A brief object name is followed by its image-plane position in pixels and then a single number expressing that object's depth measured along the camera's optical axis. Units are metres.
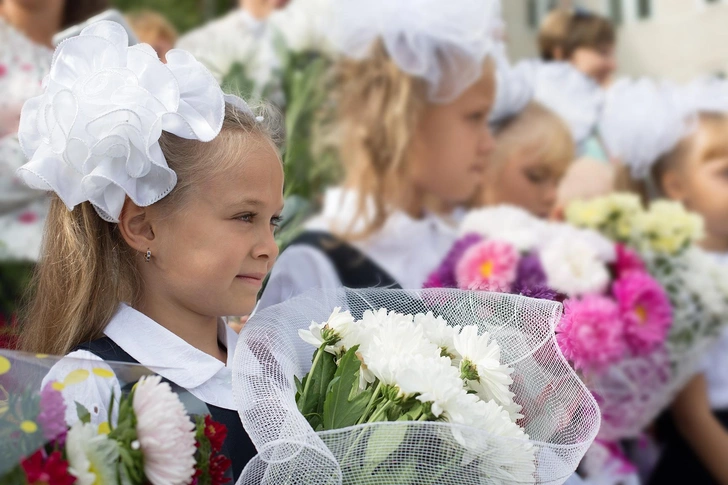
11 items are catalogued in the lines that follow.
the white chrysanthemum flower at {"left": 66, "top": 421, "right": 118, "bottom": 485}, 0.98
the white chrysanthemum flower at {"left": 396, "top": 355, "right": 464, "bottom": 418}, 1.08
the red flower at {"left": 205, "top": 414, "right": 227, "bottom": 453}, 1.08
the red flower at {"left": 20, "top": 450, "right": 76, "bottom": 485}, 0.96
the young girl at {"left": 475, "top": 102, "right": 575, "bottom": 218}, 3.58
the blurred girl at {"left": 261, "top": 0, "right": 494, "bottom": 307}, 2.88
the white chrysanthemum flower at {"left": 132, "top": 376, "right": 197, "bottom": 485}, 1.01
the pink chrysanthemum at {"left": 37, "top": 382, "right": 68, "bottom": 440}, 1.00
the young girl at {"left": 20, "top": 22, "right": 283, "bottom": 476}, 1.26
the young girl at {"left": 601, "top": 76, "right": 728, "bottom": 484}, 3.05
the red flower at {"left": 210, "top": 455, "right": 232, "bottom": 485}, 1.08
